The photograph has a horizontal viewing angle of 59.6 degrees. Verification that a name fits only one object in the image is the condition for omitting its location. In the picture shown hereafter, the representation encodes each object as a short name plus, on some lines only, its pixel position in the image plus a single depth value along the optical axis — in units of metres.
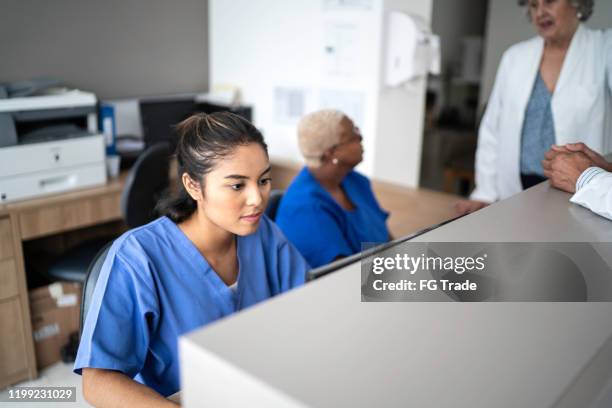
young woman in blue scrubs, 1.02
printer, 2.27
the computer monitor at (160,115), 3.07
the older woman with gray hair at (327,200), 1.67
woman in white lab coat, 1.75
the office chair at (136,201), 2.34
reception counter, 0.44
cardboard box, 2.47
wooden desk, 2.25
